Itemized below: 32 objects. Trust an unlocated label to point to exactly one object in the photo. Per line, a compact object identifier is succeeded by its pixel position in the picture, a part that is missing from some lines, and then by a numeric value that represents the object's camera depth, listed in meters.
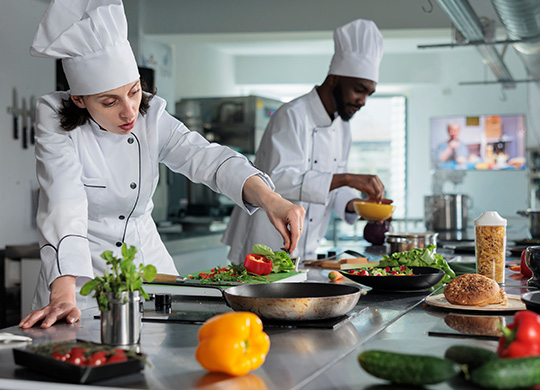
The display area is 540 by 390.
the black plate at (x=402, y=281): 1.84
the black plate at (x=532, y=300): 1.32
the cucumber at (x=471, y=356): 0.96
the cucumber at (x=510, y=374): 0.87
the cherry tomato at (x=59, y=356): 1.00
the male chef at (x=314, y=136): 3.30
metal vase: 1.16
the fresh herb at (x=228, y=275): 1.81
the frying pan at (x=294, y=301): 1.35
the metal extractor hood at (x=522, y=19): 3.87
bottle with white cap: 2.01
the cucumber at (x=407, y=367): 0.91
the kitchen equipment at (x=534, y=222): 3.98
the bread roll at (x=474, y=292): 1.58
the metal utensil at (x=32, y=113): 5.09
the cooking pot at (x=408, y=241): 2.65
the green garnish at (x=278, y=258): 2.03
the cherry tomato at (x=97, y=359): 0.98
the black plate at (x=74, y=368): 0.96
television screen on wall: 9.93
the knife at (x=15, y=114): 4.94
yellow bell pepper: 1.00
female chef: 1.71
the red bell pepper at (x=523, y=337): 0.95
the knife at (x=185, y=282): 1.73
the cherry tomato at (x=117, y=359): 1.00
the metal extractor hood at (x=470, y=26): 3.59
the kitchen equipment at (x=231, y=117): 7.89
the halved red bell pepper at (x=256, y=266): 1.92
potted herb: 1.16
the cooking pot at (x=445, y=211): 4.55
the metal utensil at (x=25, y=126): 5.02
